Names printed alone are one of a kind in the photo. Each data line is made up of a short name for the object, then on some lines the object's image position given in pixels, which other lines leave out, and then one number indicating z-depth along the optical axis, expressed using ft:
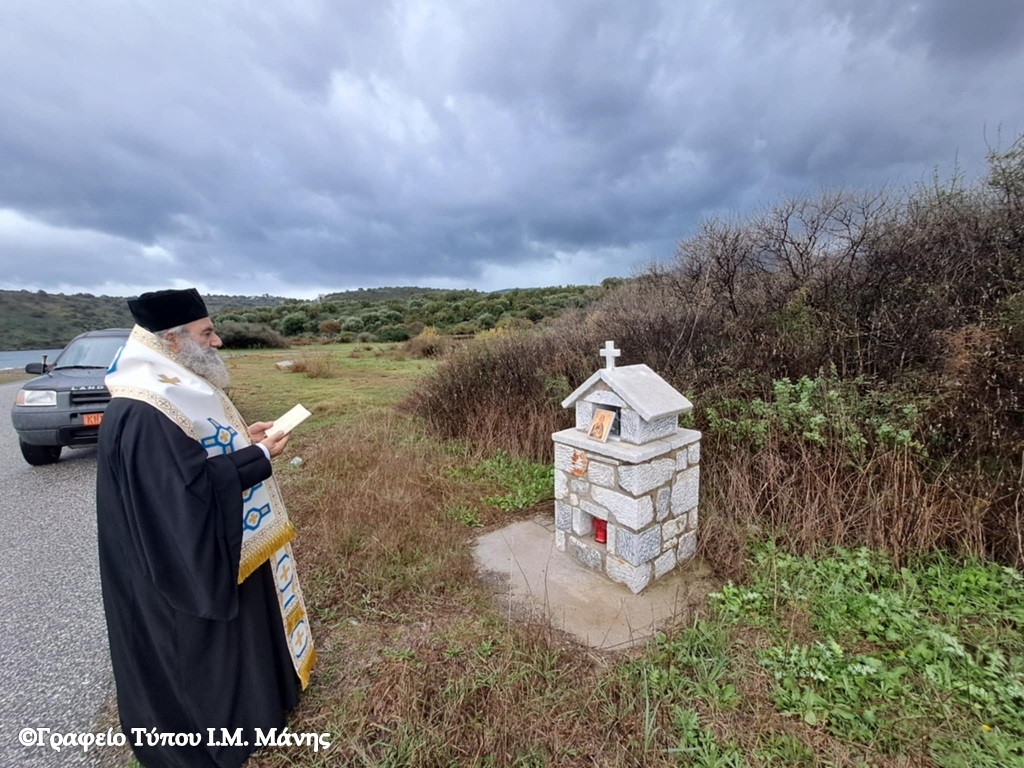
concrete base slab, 8.34
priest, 4.95
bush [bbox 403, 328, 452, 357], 50.87
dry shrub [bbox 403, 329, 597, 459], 18.40
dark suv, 17.44
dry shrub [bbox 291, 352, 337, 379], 40.57
